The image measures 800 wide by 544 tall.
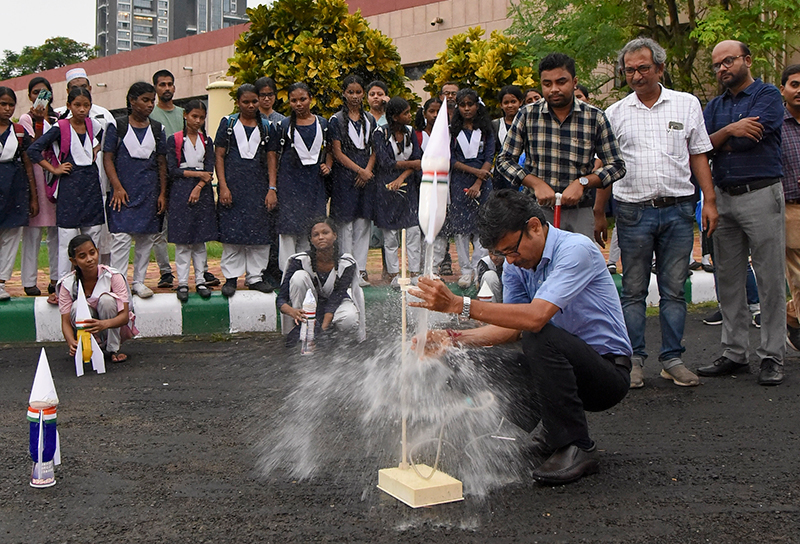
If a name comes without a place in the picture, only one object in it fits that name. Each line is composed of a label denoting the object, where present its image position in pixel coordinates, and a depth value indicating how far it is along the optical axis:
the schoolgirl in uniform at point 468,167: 7.98
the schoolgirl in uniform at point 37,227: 7.29
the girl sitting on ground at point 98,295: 6.22
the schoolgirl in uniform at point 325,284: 6.65
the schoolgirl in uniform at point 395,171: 7.90
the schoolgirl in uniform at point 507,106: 8.00
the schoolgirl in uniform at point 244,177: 7.46
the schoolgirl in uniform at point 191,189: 7.32
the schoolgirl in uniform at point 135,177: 7.16
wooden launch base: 3.34
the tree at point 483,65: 9.60
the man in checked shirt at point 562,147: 5.10
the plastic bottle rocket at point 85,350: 5.83
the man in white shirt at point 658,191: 5.23
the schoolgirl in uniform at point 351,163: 7.75
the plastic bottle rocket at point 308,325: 6.42
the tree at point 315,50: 9.18
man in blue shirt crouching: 3.57
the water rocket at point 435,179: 3.28
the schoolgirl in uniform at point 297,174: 7.54
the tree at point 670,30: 11.98
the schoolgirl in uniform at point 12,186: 7.11
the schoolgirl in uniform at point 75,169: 7.08
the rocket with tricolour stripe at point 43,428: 3.57
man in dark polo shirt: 5.28
